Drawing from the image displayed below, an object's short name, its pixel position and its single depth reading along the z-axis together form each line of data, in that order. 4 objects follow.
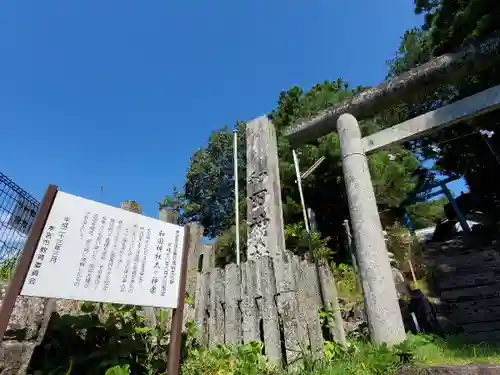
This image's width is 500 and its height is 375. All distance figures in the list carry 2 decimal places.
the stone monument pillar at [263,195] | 4.25
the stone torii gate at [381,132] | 3.85
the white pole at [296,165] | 6.16
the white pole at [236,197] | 4.31
